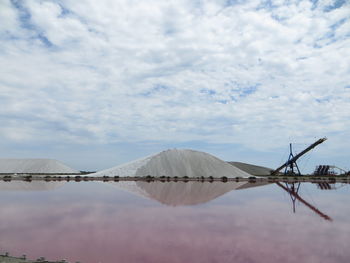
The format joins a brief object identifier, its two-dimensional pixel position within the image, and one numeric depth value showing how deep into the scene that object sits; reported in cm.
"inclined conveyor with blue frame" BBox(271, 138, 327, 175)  6046
